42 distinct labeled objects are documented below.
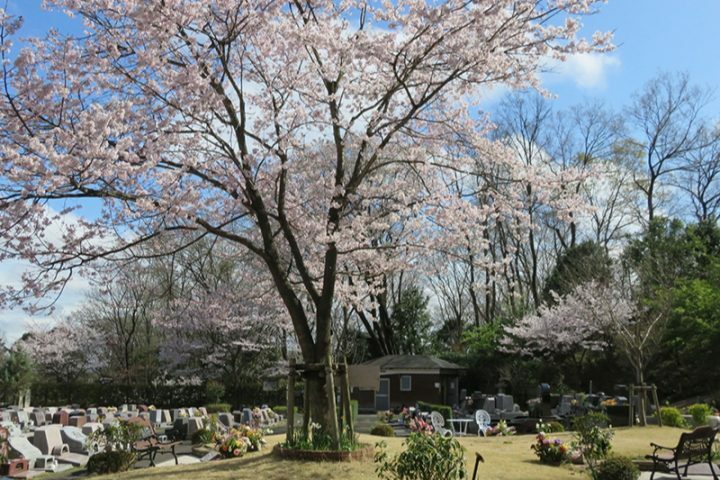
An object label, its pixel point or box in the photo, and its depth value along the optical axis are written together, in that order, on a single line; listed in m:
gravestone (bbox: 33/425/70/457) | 15.10
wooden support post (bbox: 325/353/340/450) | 11.04
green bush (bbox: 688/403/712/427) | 18.61
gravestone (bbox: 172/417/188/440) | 17.45
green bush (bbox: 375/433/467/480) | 7.44
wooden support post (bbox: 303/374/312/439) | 11.70
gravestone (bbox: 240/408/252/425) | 21.32
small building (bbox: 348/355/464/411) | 32.56
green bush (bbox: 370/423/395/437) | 16.69
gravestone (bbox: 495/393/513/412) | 25.16
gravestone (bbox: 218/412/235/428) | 21.23
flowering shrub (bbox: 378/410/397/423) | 23.36
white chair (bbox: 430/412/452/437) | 17.32
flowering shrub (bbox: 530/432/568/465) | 12.03
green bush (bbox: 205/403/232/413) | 27.85
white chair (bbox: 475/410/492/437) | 19.46
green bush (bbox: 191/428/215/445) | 16.19
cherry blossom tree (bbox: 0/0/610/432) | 10.10
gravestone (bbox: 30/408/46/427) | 23.51
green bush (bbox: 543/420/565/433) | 17.48
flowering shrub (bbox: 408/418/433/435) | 14.54
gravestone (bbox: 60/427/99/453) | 15.80
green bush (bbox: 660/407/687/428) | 18.64
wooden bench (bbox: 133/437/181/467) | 12.64
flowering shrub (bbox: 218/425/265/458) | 12.70
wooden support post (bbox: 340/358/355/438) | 12.09
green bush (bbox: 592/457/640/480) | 9.48
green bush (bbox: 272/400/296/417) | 28.50
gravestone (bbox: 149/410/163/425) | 24.48
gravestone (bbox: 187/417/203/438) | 17.66
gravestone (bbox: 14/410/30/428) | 23.02
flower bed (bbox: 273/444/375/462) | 10.91
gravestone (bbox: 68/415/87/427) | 20.48
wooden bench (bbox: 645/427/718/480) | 10.19
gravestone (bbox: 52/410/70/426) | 21.79
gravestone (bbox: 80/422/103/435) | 17.03
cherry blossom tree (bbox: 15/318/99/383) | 39.62
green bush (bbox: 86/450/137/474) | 11.58
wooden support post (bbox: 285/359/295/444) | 11.79
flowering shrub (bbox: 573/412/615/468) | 10.74
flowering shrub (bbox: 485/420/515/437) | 18.64
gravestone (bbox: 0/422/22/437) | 17.58
